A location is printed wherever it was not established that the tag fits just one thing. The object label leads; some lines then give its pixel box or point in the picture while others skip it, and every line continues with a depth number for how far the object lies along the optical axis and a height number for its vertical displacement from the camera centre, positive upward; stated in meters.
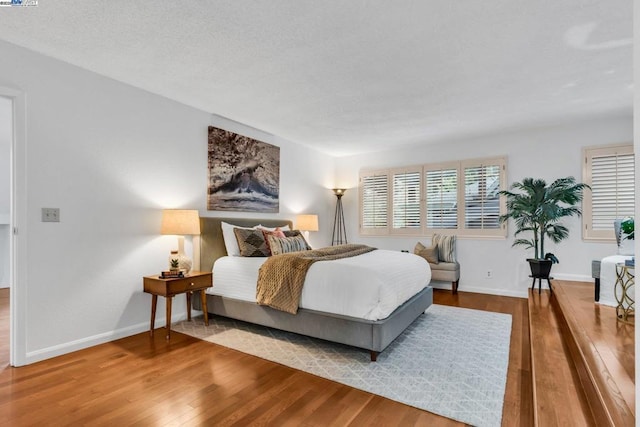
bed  2.72 -1.00
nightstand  3.19 -0.76
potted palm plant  4.39 +0.03
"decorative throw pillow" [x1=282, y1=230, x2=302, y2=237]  4.62 -0.31
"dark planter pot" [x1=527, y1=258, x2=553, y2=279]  4.41 -0.74
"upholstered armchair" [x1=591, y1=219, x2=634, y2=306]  2.94 -0.54
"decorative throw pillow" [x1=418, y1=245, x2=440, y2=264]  5.37 -0.69
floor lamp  6.82 -0.34
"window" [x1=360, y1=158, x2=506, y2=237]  5.32 +0.23
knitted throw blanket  3.04 -0.64
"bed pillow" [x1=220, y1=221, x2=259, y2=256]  4.06 -0.35
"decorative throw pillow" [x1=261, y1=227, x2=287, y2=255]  4.14 -0.28
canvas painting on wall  4.34 +0.55
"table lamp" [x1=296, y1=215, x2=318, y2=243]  5.64 -0.20
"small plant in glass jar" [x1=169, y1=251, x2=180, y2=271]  3.43 -0.52
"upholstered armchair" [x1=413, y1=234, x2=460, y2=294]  5.23 -0.75
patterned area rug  2.14 -1.23
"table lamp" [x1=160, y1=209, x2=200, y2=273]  3.48 -0.15
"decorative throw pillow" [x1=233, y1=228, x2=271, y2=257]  3.95 -0.38
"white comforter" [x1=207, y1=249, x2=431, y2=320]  2.72 -0.67
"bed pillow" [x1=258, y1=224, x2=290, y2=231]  4.57 -0.23
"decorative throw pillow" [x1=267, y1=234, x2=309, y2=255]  4.05 -0.42
